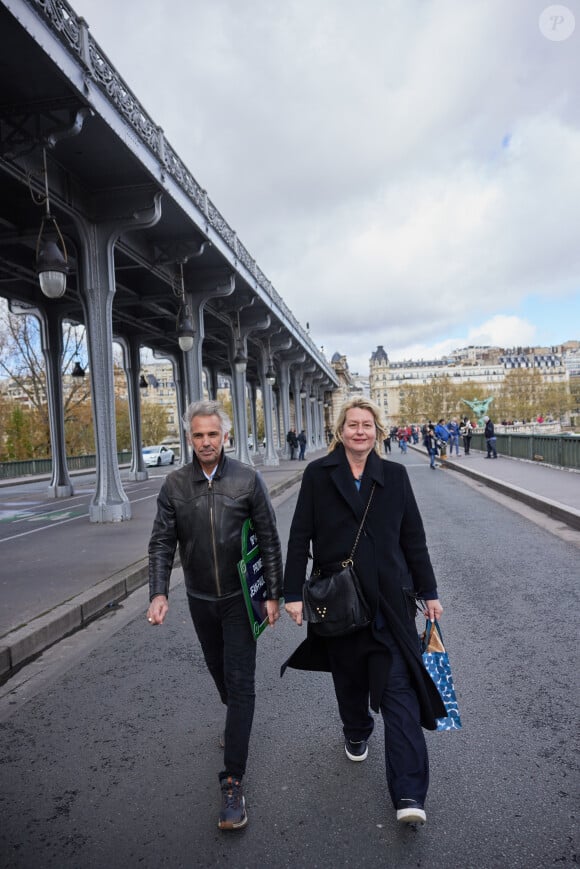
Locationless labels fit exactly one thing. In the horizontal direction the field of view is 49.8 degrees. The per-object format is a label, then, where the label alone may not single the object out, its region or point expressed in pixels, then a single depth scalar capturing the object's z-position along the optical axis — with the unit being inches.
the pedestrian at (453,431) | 1290.2
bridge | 317.4
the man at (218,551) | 107.0
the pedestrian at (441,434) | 953.0
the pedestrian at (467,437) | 1261.1
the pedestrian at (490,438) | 1043.9
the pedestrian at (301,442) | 1406.3
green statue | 2300.4
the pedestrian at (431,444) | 976.5
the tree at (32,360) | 1402.6
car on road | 1583.4
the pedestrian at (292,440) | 1379.2
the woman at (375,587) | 97.3
